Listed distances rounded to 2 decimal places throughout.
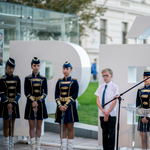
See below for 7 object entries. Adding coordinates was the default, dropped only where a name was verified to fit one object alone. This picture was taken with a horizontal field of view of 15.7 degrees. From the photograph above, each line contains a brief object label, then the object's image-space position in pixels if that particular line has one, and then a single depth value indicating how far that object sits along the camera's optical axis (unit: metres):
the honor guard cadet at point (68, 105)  10.03
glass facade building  13.77
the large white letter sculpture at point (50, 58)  11.46
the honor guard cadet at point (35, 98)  10.42
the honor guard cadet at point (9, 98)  10.49
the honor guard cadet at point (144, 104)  9.23
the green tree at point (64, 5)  20.28
